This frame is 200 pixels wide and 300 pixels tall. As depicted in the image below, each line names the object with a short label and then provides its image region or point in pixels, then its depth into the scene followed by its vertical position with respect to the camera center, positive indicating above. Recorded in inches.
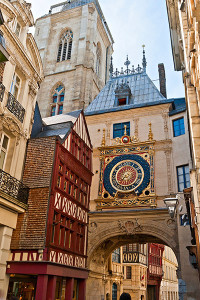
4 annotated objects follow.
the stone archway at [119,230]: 581.0 +117.3
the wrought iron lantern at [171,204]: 345.7 +95.1
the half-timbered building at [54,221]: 404.2 +98.0
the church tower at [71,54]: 1216.2 +963.4
